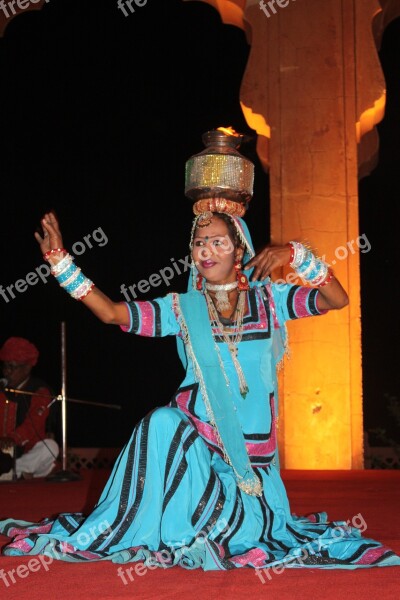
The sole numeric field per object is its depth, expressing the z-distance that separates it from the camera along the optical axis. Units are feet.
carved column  20.99
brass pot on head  10.60
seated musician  22.68
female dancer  8.89
